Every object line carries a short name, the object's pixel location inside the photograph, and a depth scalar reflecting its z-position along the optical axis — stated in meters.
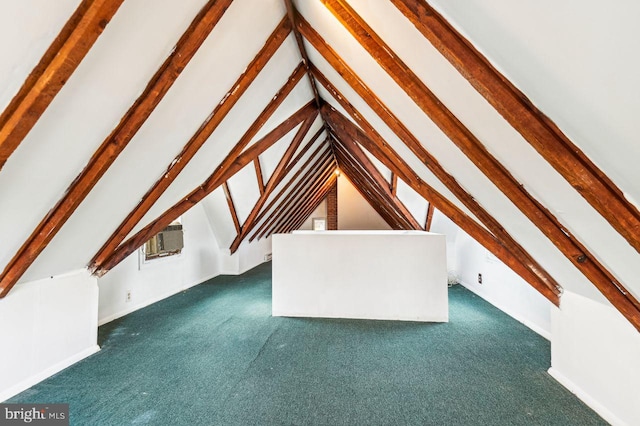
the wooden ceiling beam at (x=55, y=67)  1.31
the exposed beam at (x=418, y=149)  2.54
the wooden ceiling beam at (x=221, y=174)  3.34
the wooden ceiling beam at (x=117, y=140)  1.85
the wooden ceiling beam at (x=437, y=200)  2.74
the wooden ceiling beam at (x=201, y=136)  2.54
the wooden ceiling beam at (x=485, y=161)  1.83
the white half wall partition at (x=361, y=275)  4.17
